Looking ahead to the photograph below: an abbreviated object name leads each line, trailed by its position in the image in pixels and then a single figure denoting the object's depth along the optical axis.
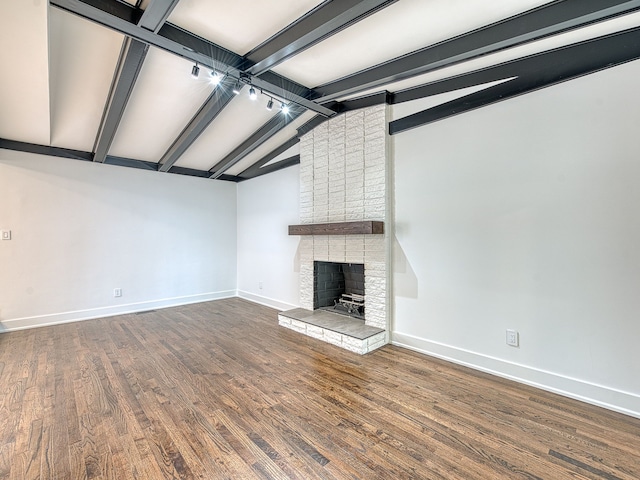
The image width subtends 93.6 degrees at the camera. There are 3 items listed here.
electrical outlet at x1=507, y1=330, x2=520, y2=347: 2.62
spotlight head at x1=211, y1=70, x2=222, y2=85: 2.84
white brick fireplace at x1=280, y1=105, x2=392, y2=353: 3.49
